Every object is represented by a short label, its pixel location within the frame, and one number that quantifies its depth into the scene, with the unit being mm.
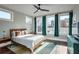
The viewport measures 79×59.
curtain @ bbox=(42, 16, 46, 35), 3812
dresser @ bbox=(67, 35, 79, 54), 1113
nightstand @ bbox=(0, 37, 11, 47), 2279
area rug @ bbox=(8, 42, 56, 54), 1858
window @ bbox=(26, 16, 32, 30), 3571
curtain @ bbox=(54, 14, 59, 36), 3006
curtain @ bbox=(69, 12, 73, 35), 2792
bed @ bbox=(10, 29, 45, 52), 1889
